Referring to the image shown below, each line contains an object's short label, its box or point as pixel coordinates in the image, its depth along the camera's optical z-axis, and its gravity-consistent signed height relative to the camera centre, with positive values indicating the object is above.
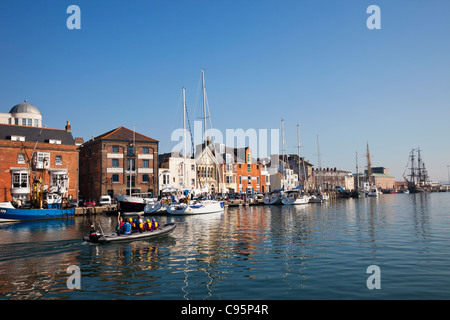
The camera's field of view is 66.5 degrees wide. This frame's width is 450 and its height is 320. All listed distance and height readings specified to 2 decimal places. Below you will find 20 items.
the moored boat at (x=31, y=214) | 45.56 -4.47
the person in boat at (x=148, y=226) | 27.33 -3.71
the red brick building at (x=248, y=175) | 96.88 +0.60
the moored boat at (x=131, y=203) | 53.78 -3.76
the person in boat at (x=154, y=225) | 27.85 -3.73
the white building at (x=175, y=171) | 76.00 +1.73
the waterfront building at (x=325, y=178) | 185.23 -1.23
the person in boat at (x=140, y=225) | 26.55 -3.53
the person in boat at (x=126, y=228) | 25.30 -3.56
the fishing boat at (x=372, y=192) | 142.15 -7.47
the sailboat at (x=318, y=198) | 94.38 -6.22
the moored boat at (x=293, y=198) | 81.31 -5.27
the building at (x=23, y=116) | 73.66 +14.41
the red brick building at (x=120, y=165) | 67.00 +3.15
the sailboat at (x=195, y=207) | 52.97 -4.53
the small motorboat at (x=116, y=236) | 23.88 -4.09
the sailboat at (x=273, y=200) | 82.62 -5.61
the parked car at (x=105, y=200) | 61.22 -3.63
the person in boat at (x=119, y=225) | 25.35 -3.36
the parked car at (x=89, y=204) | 59.21 -4.06
